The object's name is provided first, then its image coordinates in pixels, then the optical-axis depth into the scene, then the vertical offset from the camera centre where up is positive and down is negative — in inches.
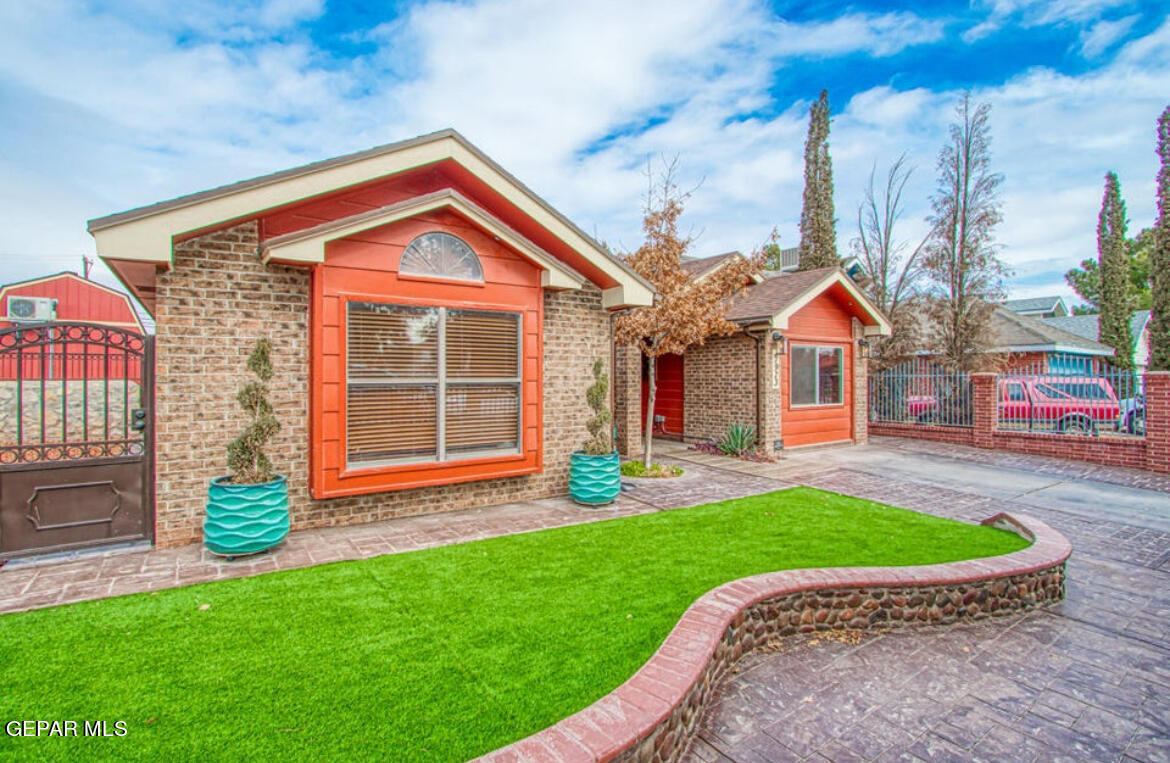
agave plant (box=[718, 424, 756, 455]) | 466.6 -46.6
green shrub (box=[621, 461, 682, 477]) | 372.5 -58.5
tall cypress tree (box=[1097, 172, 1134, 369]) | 894.4 +178.5
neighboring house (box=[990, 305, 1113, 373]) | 847.7 +62.3
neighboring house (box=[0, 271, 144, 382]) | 933.8 +155.0
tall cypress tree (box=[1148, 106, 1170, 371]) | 606.8 +131.7
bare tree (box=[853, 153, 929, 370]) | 705.6 +183.6
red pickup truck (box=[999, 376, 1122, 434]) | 476.4 -15.8
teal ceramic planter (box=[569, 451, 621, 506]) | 284.2 -48.7
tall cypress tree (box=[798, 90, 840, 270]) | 890.7 +310.8
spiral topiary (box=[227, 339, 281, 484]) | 199.8 -18.1
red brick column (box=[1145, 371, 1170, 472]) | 396.5 -24.3
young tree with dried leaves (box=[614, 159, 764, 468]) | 370.9 +70.5
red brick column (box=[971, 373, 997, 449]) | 510.3 -21.3
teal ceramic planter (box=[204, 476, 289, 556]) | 193.5 -47.5
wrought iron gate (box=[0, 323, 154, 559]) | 192.1 -32.5
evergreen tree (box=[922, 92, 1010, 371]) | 647.8 +172.1
